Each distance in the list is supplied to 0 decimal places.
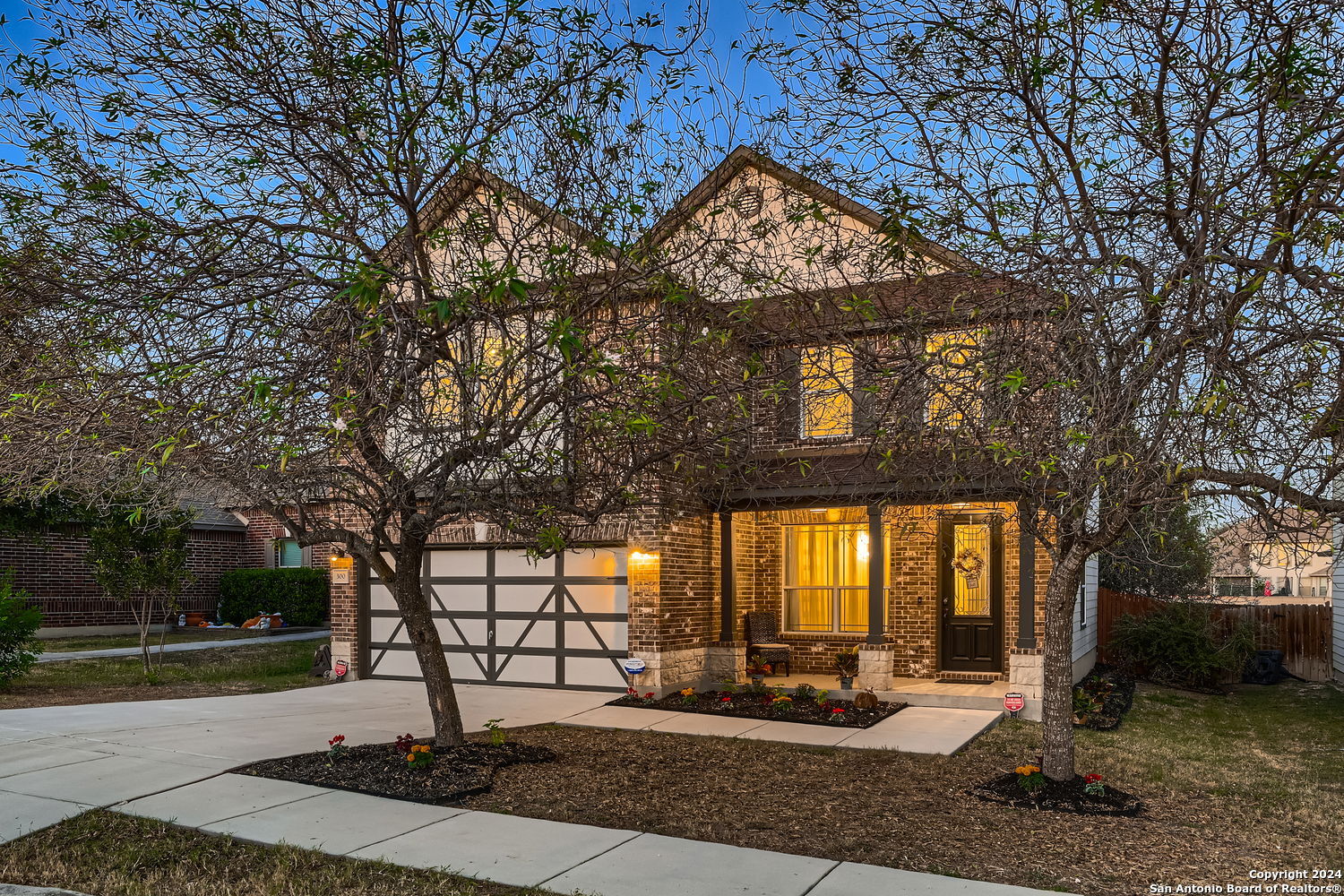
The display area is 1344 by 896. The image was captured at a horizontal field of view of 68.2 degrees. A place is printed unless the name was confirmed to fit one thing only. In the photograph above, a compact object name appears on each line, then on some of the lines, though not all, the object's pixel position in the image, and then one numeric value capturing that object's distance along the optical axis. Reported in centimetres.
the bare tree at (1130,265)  551
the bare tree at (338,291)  643
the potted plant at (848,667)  1289
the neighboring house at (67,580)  2256
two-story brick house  1227
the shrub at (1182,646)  1608
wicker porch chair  1456
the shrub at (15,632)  1343
